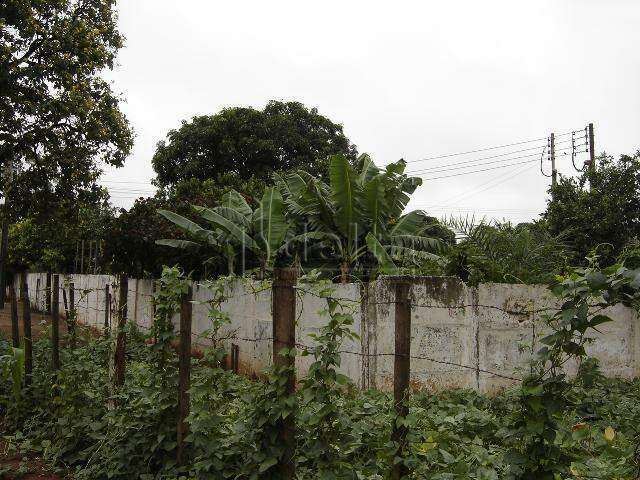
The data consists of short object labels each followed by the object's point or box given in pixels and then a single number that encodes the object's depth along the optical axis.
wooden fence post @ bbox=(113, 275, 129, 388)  6.27
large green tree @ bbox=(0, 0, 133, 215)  12.63
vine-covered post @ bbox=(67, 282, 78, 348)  7.10
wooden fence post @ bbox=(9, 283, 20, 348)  8.43
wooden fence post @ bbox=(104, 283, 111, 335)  9.12
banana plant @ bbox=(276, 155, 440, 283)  11.33
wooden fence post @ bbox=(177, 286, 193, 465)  5.01
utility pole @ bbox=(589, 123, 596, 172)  23.30
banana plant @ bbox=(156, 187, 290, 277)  12.32
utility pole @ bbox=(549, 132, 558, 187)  26.13
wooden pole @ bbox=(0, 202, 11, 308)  23.97
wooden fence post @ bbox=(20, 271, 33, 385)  7.96
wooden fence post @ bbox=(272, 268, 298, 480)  4.08
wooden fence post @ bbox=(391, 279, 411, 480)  3.74
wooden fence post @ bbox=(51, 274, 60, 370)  7.07
